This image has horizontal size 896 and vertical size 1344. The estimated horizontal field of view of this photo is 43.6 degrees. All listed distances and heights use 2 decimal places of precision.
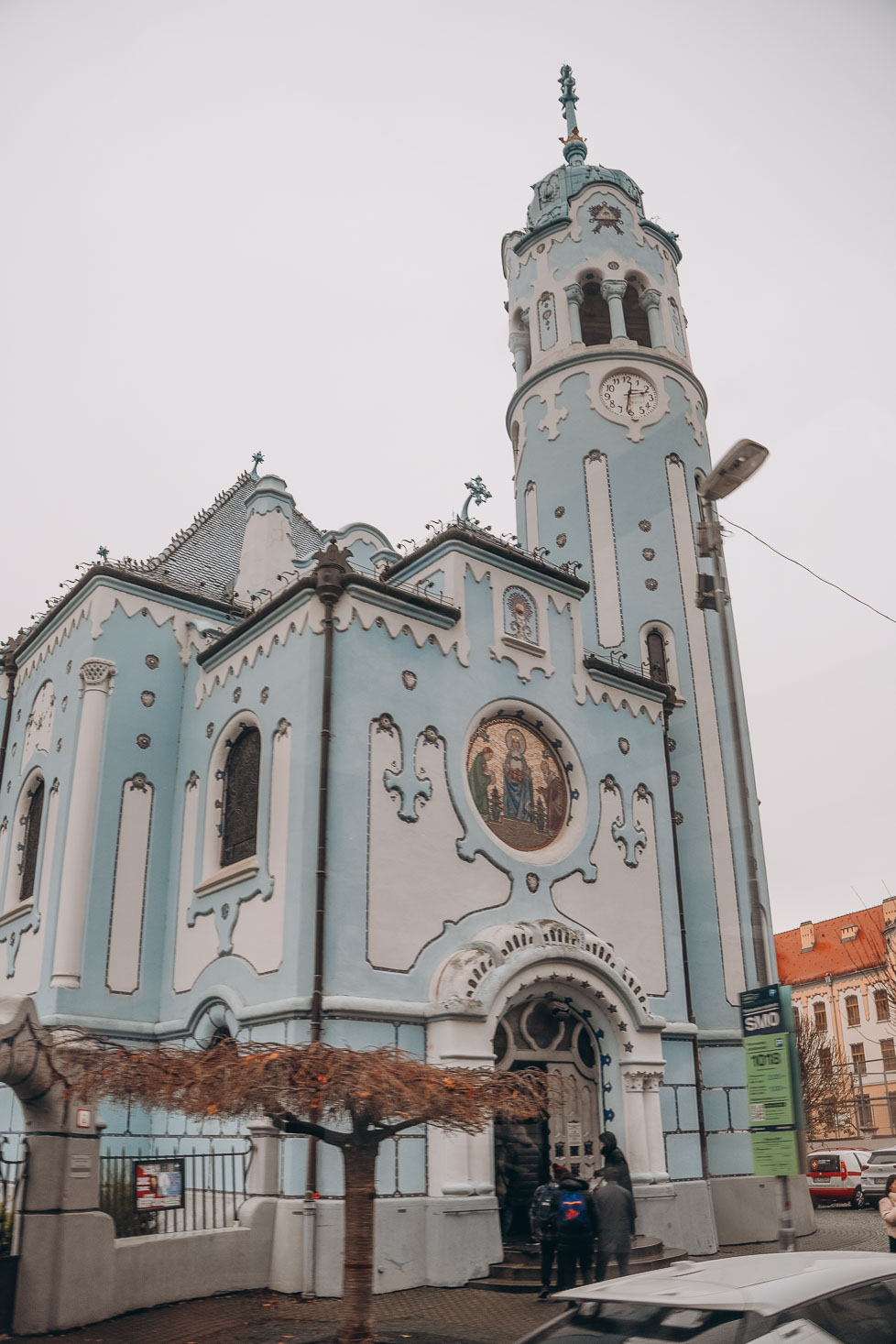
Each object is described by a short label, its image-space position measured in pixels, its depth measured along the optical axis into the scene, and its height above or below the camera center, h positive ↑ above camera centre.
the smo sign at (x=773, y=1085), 8.84 +0.34
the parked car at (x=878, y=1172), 28.20 -1.03
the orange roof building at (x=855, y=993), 53.53 +6.61
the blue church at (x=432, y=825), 15.85 +4.84
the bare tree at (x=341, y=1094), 10.13 +0.38
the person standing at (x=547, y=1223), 13.52 -1.00
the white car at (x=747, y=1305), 5.01 -0.76
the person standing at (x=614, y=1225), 13.00 -0.99
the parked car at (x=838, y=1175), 29.72 -1.16
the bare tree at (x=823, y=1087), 45.53 +1.71
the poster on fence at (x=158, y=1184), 12.86 -0.46
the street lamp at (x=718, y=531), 11.28 +5.98
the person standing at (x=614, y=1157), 14.07 -0.29
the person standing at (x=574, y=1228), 13.31 -1.04
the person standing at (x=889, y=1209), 10.24 -0.71
